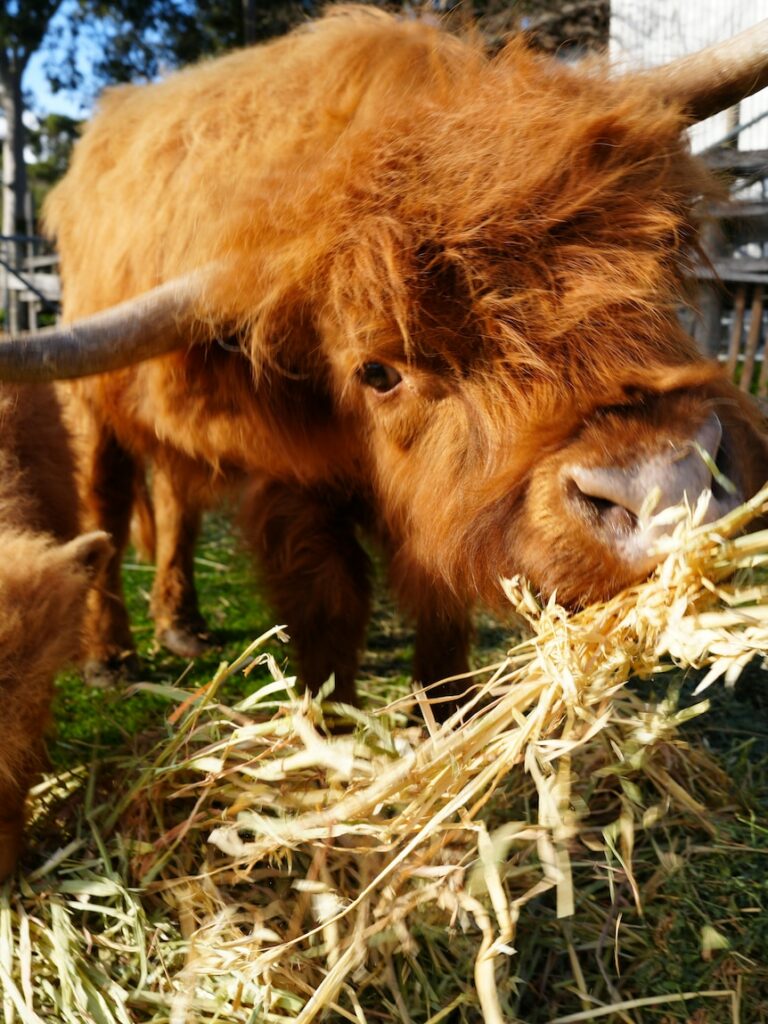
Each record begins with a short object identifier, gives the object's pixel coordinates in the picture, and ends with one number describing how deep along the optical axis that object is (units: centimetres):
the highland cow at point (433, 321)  196
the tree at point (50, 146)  2136
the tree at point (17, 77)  1628
